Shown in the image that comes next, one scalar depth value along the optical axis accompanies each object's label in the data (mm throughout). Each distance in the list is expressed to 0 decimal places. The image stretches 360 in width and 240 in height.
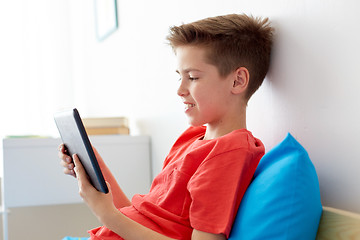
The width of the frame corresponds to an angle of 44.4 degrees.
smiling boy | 899
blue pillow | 783
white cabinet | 1809
